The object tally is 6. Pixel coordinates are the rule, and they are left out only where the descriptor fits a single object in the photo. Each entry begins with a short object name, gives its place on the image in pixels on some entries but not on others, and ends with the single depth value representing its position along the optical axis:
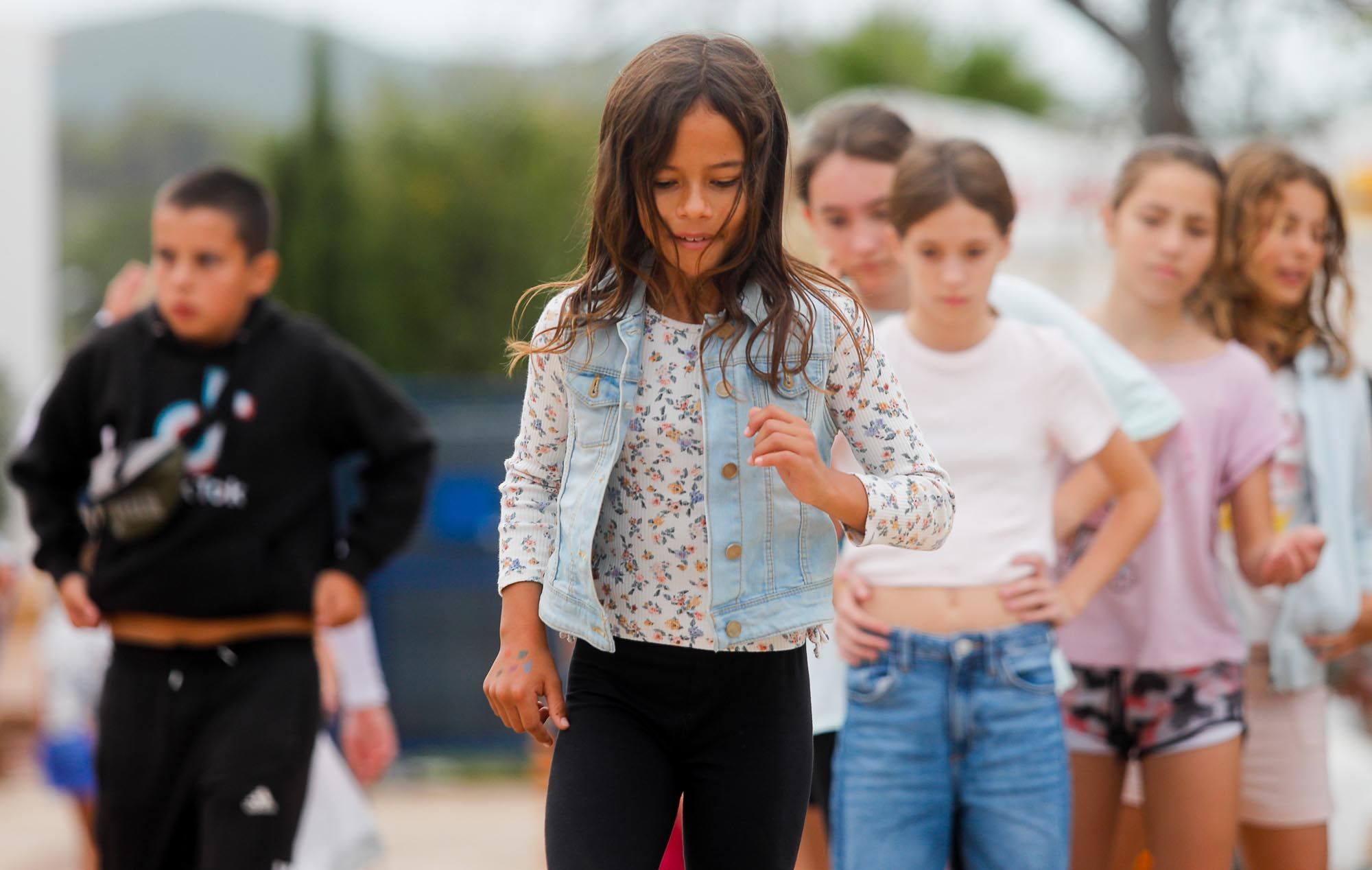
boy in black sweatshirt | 8.07
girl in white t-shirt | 6.73
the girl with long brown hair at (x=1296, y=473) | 8.34
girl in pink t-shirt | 7.63
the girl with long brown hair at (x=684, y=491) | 5.39
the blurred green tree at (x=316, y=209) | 37.41
